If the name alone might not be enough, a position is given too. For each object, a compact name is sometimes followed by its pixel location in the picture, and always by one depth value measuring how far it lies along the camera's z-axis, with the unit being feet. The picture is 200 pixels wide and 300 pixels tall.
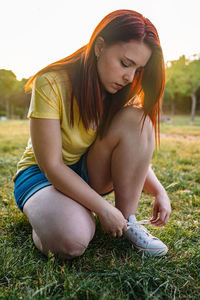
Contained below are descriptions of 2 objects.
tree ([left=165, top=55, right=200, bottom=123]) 67.77
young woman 4.42
